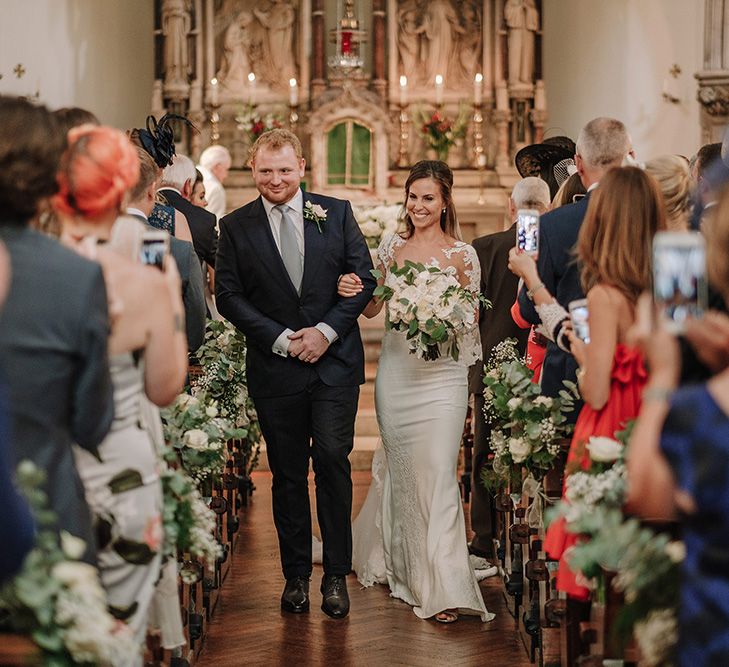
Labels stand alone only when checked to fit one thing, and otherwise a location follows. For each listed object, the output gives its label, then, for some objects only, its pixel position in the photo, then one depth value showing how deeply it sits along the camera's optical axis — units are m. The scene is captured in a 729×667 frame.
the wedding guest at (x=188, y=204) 6.84
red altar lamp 13.74
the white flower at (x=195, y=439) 4.30
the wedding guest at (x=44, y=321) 2.58
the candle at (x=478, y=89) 13.98
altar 14.12
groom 5.58
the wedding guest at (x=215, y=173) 10.08
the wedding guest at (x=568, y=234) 4.66
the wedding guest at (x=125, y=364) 2.99
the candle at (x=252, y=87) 14.44
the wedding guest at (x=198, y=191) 7.65
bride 5.68
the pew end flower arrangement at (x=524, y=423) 4.54
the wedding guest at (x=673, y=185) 4.38
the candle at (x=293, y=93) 13.95
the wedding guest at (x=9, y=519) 2.26
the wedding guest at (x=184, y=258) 4.57
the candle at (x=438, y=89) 13.87
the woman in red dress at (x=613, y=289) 3.70
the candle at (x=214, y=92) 14.12
